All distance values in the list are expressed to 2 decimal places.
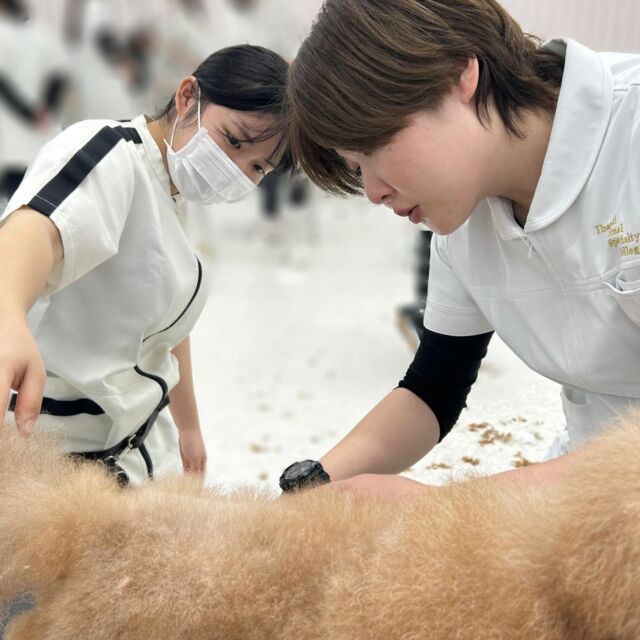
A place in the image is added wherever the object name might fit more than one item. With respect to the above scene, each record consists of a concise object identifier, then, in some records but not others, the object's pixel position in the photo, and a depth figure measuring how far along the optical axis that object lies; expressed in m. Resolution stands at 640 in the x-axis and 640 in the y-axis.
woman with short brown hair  0.59
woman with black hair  0.78
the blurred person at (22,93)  1.88
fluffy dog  0.35
